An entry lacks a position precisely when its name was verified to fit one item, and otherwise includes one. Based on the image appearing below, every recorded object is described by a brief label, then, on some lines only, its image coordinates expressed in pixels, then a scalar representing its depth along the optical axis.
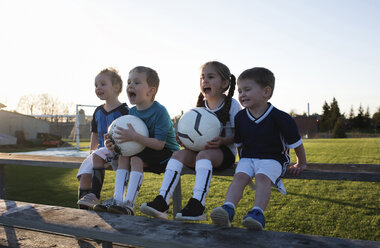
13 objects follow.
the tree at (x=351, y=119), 70.06
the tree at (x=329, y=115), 65.81
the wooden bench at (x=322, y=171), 2.36
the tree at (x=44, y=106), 56.31
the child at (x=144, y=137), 2.70
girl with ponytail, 2.19
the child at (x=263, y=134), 2.38
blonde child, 3.42
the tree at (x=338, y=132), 48.81
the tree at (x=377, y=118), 68.69
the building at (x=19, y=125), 27.31
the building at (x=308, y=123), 66.56
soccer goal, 19.49
